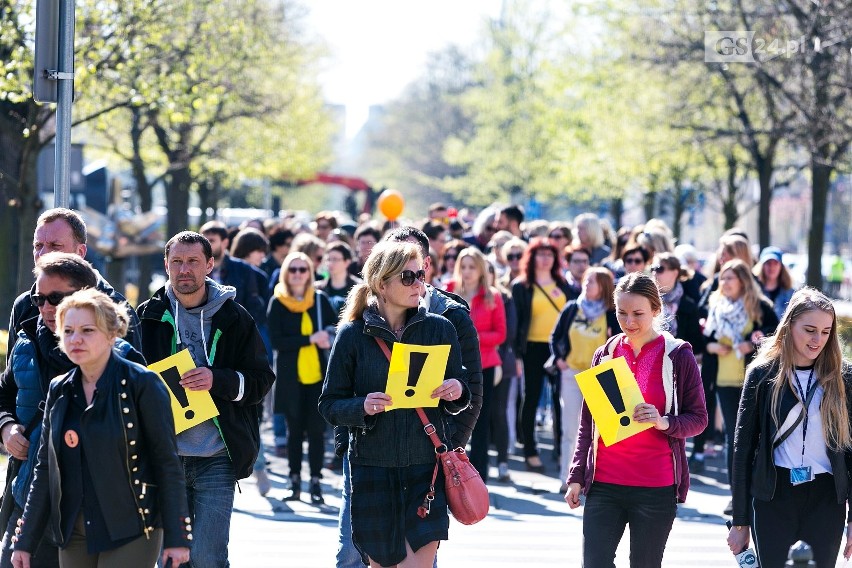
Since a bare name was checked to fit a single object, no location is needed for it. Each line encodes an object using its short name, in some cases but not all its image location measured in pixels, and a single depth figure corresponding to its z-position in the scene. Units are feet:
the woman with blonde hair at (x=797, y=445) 35.96
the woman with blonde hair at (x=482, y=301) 67.50
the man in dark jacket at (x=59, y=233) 37.24
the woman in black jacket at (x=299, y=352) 66.02
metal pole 47.71
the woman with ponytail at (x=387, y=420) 34.49
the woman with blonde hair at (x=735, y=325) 66.22
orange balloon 111.79
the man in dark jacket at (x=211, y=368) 38.74
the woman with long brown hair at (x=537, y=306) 74.92
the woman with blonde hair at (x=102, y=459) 29.62
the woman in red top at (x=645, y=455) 36.85
